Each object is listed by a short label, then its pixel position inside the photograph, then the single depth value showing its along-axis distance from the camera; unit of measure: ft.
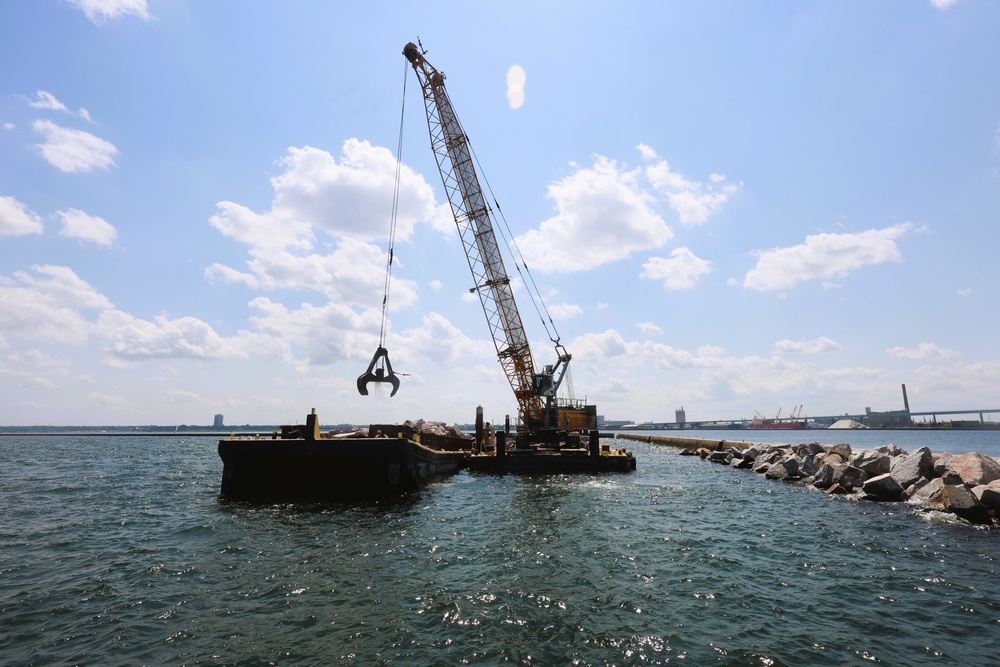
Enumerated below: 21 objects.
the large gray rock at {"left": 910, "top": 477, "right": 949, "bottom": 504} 72.54
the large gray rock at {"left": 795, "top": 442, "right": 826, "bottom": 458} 123.98
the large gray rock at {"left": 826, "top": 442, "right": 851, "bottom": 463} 111.24
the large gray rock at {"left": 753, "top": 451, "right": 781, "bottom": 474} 126.78
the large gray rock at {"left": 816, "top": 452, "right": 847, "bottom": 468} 105.60
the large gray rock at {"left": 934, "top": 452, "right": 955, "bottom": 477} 79.82
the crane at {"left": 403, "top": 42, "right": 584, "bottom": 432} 164.55
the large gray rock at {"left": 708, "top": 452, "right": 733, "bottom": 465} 164.91
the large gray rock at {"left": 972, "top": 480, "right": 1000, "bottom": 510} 62.42
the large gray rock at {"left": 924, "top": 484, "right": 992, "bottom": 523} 62.69
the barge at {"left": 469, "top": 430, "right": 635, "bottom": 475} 126.72
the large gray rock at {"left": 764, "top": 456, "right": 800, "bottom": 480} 111.14
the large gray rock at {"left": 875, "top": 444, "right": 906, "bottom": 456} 108.76
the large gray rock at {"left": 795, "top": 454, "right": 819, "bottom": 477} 107.14
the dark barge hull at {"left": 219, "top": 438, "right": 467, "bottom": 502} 79.82
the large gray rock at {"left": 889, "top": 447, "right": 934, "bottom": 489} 81.87
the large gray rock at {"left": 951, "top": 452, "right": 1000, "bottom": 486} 70.99
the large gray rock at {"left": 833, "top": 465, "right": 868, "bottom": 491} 88.33
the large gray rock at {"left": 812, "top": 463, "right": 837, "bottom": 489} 92.79
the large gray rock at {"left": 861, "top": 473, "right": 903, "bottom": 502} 79.51
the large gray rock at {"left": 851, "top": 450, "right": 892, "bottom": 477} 92.63
